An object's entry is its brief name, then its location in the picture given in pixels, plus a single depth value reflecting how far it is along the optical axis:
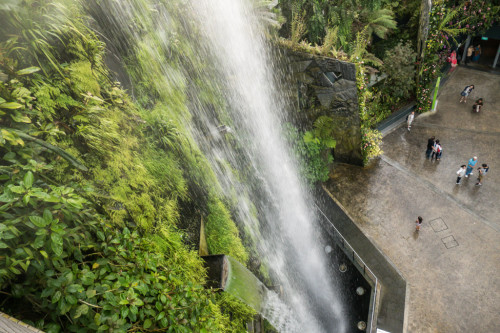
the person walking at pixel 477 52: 17.98
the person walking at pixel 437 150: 11.81
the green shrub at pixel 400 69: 13.48
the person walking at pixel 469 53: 17.77
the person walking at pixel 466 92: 14.66
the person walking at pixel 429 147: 11.91
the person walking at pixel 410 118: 13.51
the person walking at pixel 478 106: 13.99
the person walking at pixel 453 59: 16.79
